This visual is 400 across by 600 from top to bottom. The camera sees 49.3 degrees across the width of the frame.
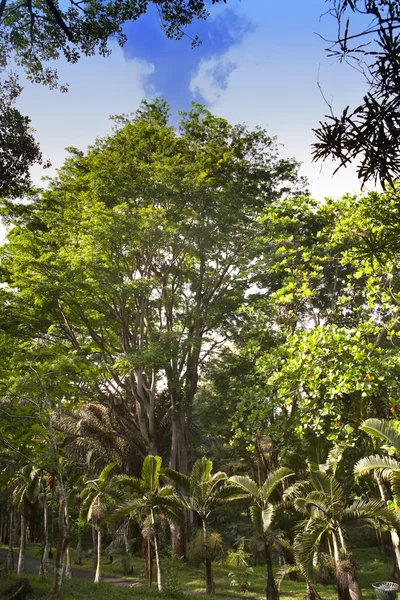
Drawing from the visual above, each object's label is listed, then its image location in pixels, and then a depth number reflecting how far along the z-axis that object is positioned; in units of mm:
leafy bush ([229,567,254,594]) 15500
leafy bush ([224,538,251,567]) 19997
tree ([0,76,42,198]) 7359
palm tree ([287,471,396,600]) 11722
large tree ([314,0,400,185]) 2504
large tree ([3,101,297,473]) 14945
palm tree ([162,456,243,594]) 15367
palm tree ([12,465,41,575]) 18280
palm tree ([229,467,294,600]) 13734
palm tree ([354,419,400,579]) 10414
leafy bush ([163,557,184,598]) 13203
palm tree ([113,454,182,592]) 15055
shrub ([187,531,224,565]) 18828
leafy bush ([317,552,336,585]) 15445
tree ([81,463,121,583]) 17031
